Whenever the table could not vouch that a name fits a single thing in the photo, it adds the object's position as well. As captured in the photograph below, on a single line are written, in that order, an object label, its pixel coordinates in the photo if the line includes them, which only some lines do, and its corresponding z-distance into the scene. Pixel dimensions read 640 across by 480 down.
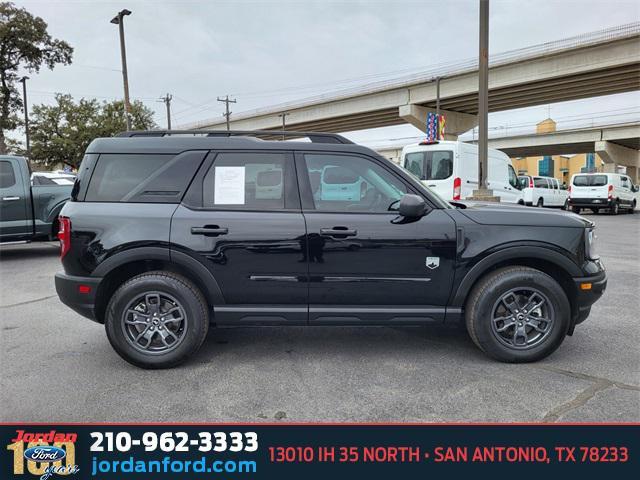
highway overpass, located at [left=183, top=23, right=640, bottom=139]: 26.78
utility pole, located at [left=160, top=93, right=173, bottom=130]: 46.71
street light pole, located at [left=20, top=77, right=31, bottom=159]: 31.68
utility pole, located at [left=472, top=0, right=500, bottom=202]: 12.51
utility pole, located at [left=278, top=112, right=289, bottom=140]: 46.58
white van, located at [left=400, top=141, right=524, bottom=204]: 13.74
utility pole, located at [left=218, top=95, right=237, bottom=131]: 56.12
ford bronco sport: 3.60
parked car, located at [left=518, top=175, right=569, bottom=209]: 24.59
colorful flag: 30.97
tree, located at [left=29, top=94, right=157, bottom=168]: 38.09
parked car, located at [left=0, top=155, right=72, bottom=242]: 8.84
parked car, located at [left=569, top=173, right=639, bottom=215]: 21.69
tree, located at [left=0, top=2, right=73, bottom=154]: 26.50
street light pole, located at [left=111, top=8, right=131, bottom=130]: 23.62
